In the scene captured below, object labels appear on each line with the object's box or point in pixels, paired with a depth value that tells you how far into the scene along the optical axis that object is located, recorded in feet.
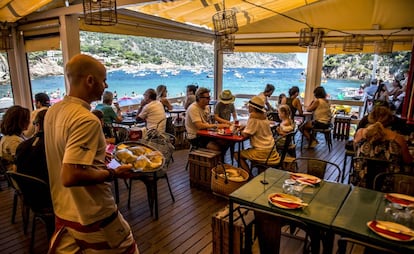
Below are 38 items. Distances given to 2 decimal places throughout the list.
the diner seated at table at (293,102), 20.03
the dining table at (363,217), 5.13
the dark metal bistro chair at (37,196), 7.61
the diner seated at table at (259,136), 12.41
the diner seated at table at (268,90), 21.04
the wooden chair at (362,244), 4.95
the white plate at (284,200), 6.30
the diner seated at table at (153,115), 15.47
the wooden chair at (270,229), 6.16
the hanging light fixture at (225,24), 13.55
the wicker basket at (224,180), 11.12
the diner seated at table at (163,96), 19.47
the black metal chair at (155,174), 10.50
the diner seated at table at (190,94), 19.39
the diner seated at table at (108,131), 13.44
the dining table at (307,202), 5.99
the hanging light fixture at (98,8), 9.95
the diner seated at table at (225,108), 16.40
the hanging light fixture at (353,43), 21.47
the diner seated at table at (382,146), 9.50
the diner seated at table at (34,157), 7.59
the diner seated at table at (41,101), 13.26
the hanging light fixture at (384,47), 20.31
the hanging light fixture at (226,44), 16.81
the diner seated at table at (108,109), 14.39
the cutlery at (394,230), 5.28
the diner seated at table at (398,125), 12.94
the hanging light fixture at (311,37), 20.24
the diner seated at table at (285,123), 15.04
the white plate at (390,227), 5.17
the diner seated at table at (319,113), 19.40
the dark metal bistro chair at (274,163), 12.34
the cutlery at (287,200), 6.39
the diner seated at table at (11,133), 10.46
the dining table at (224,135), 12.74
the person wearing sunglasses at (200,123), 13.97
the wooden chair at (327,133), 19.40
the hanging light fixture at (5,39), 15.37
